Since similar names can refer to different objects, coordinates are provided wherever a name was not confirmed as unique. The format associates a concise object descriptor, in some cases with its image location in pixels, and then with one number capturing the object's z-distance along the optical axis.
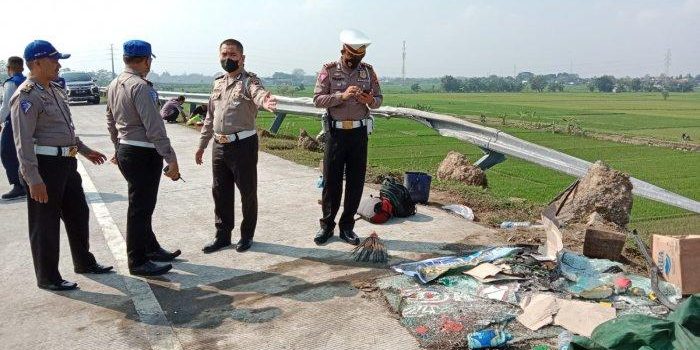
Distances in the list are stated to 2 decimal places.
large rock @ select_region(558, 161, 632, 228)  6.32
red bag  6.12
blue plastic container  6.84
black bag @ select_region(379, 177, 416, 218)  6.25
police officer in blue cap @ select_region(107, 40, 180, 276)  4.49
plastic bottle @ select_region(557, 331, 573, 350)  3.32
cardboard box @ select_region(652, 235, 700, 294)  4.02
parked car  26.59
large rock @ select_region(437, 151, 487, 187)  8.81
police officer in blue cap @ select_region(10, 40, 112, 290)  4.15
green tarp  2.78
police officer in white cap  5.22
